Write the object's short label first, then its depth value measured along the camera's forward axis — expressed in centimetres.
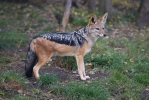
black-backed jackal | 853
